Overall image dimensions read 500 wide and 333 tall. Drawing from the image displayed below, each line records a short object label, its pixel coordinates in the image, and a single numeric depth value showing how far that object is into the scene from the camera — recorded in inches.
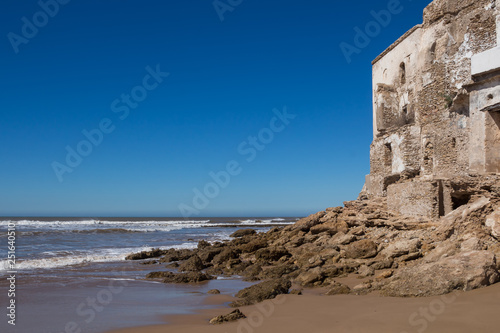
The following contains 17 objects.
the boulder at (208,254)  560.6
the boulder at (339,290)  299.4
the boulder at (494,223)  309.6
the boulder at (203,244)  720.3
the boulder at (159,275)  443.8
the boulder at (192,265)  496.1
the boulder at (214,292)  352.9
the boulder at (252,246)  606.6
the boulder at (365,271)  345.7
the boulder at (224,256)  530.3
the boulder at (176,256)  599.7
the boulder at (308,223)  627.6
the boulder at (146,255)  621.5
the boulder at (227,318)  245.6
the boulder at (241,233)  1012.1
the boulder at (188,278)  415.5
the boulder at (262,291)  303.6
